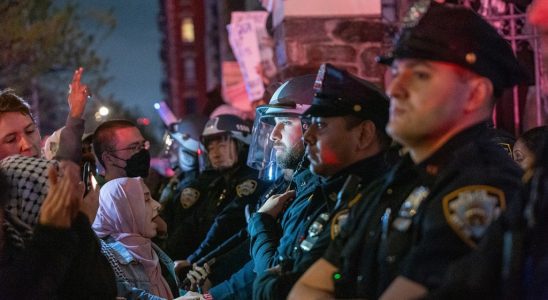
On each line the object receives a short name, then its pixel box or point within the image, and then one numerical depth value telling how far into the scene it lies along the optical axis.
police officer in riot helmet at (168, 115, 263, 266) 6.93
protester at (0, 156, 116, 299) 3.68
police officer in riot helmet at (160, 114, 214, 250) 8.10
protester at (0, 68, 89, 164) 4.77
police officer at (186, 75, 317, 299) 4.46
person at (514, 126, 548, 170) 5.19
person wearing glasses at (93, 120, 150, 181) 6.15
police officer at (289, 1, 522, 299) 2.60
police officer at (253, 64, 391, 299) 3.82
